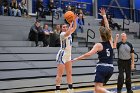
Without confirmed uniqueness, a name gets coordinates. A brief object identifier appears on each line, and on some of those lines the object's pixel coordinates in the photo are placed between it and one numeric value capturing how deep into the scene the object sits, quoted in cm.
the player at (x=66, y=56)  895
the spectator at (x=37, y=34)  1548
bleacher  1193
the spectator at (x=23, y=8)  1827
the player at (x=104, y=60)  719
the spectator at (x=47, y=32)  1639
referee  1042
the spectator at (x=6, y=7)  1747
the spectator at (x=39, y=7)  1944
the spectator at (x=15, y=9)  1766
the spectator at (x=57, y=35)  1611
